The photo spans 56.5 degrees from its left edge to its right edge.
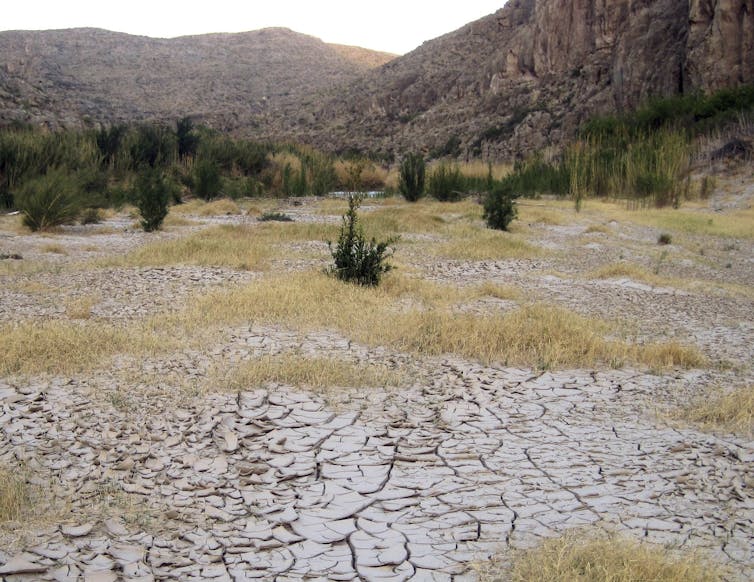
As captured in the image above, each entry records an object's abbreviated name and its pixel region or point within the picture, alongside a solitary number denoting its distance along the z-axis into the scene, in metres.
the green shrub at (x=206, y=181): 17.72
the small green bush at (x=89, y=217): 12.55
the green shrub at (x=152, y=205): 11.58
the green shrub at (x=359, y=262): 7.17
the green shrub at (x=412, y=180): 17.70
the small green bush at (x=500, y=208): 12.41
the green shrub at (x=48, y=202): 11.17
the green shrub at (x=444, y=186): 18.16
